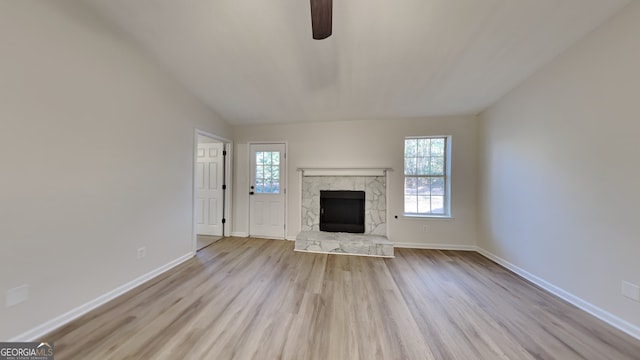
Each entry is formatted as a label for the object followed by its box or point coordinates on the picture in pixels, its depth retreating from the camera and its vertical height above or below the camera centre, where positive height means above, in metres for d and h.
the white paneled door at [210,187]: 4.20 -0.13
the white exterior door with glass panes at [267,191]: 4.19 -0.20
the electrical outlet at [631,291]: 1.67 -0.87
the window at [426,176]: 3.83 +0.14
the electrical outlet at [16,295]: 1.47 -0.87
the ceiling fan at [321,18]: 1.30 +1.11
